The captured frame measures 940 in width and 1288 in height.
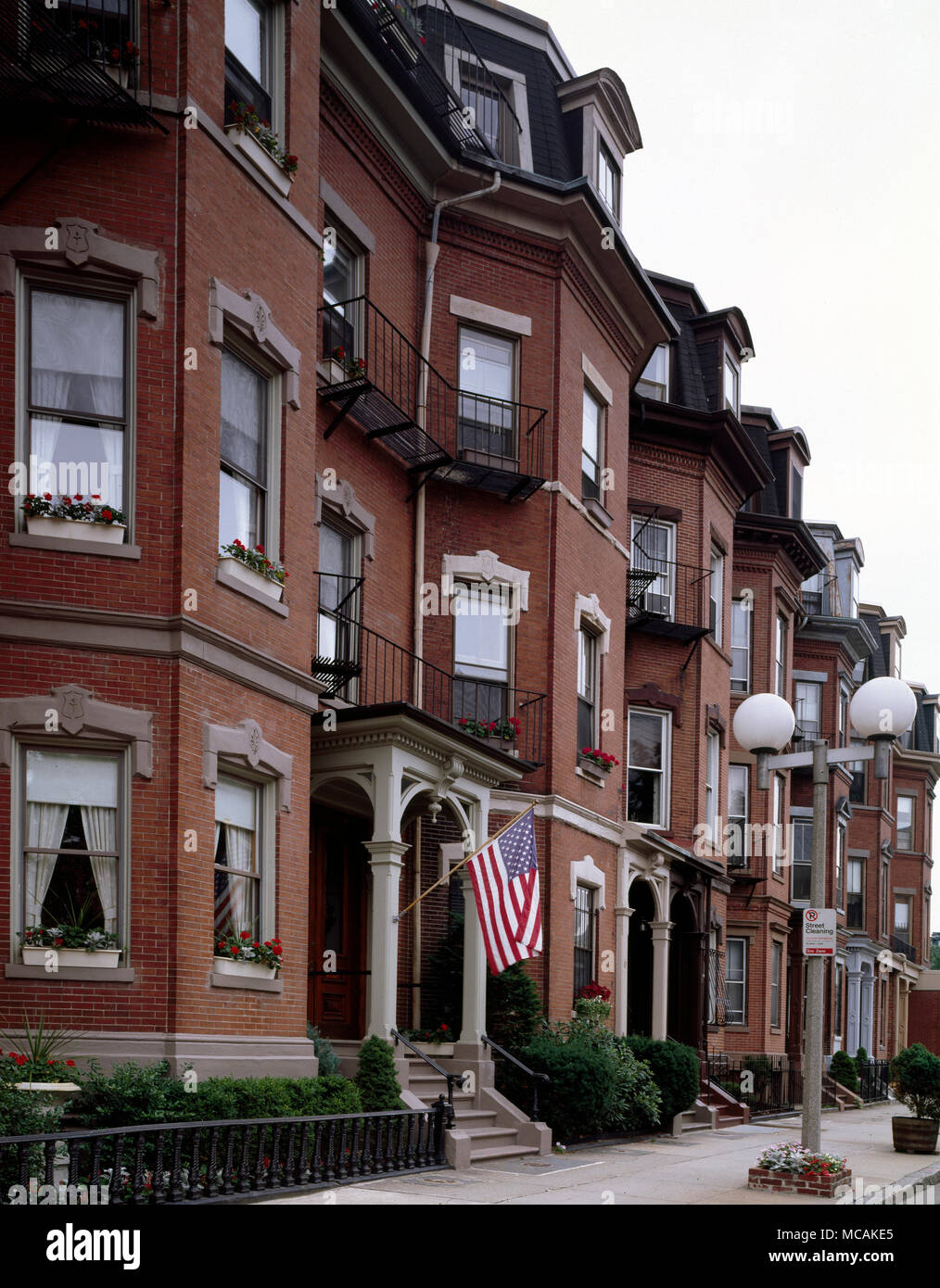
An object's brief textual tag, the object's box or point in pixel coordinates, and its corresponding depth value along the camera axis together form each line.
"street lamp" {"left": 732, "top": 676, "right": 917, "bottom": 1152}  12.62
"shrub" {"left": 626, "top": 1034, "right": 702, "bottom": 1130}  21.75
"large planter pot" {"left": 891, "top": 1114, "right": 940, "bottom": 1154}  20.41
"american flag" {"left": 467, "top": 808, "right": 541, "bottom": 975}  16.19
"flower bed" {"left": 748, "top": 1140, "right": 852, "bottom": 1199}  14.03
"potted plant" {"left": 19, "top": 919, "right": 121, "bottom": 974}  12.13
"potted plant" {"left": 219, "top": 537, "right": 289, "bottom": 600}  14.09
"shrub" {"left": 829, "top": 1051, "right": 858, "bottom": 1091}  37.34
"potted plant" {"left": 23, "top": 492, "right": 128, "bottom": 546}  12.72
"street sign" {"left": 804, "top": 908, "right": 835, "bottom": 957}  13.84
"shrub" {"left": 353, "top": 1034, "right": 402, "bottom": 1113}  15.00
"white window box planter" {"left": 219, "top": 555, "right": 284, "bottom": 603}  14.01
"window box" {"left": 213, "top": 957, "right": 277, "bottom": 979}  13.42
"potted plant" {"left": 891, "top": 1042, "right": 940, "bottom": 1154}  20.44
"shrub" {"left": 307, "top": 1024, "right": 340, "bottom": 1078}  15.16
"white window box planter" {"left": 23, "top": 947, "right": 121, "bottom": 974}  12.12
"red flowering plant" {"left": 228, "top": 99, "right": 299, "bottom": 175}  14.59
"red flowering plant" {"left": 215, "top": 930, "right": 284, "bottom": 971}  13.57
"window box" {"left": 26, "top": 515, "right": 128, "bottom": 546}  12.73
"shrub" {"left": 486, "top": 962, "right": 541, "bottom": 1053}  19.08
